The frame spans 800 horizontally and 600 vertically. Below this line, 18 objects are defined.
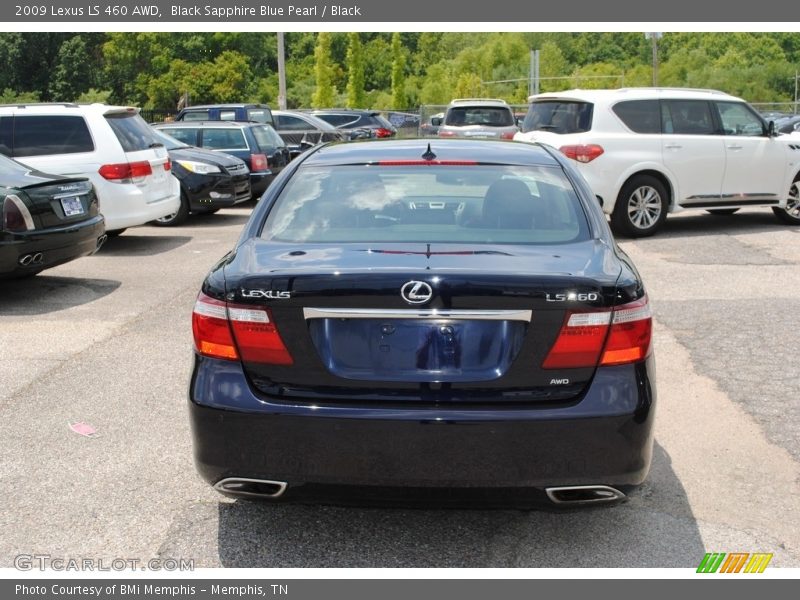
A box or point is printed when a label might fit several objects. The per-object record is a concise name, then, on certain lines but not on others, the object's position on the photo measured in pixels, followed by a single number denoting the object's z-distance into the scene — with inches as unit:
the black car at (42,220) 333.4
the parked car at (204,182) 576.7
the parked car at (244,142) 656.4
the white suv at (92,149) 452.4
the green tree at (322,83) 2453.2
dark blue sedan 130.1
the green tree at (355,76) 2591.0
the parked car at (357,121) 1172.1
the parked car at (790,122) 1199.9
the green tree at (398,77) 2768.2
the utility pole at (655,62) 1983.4
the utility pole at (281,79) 1430.5
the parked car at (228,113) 786.2
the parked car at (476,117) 896.3
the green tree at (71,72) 2581.2
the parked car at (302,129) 939.3
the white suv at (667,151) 500.1
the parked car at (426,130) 1406.5
